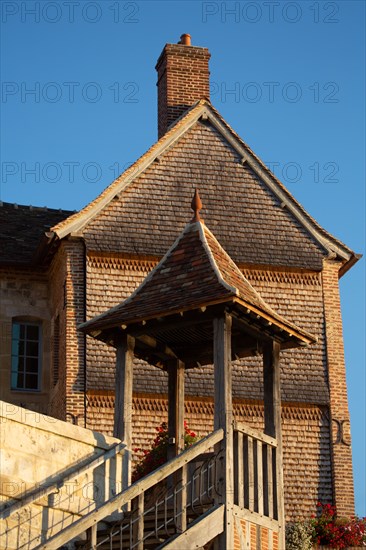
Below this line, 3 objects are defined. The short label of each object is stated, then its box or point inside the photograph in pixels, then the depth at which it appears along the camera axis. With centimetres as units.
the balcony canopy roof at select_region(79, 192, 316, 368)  1484
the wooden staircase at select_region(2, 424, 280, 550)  1320
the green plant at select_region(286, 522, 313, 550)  2169
